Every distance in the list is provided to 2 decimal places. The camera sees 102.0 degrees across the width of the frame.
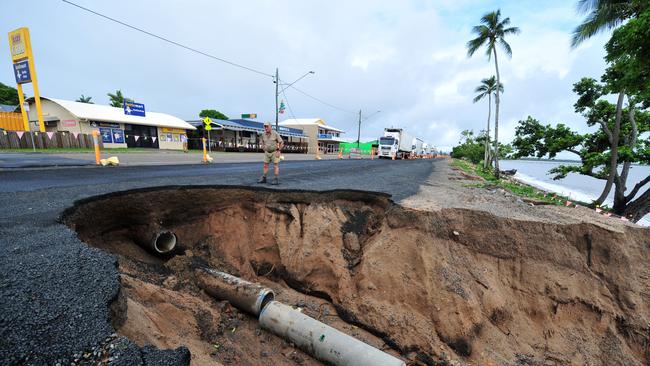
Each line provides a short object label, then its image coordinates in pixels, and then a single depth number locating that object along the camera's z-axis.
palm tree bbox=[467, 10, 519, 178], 19.52
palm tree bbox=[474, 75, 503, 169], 31.77
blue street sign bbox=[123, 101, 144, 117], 24.42
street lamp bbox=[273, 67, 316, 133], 23.26
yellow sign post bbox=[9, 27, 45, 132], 18.72
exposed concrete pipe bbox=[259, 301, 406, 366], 3.25
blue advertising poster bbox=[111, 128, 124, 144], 23.40
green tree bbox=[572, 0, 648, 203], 6.74
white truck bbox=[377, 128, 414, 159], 31.23
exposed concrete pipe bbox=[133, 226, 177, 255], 4.85
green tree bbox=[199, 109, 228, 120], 46.85
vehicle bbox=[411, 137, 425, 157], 42.50
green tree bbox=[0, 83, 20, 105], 35.69
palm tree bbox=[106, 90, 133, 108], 37.97
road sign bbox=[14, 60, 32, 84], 19.32
